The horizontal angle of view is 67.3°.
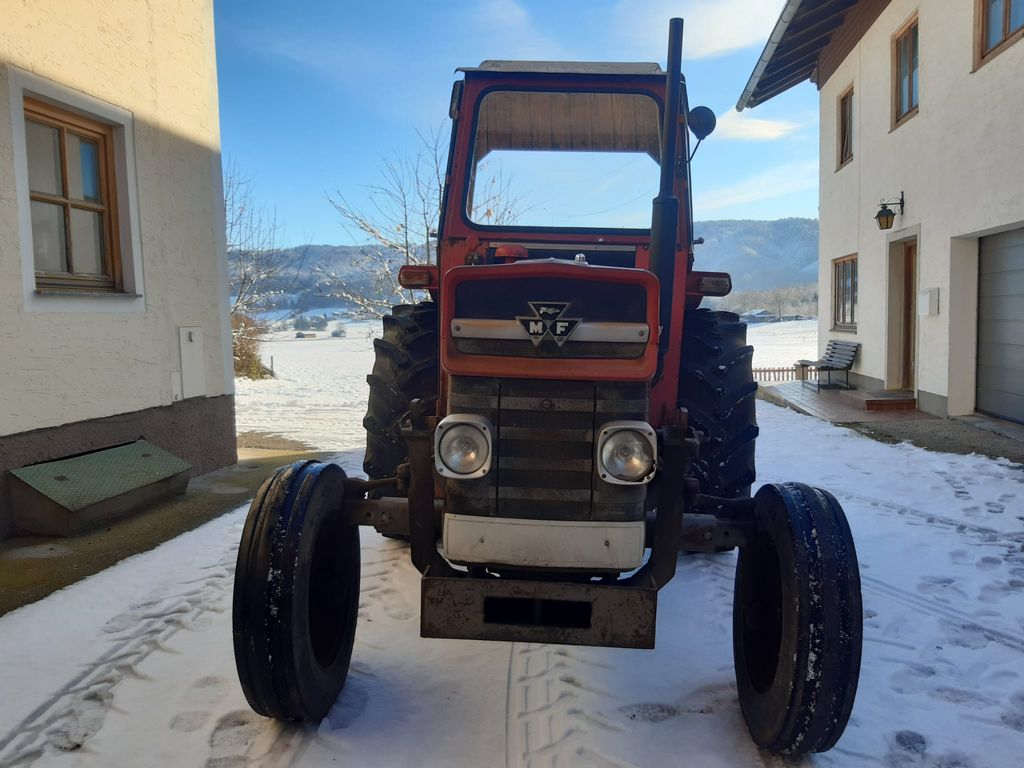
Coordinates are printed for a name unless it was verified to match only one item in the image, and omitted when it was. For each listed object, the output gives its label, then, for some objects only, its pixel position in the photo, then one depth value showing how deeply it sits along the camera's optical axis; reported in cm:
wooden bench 1117
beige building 456
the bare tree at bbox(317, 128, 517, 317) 1305
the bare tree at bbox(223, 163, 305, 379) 1798
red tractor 229
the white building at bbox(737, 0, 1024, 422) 725
